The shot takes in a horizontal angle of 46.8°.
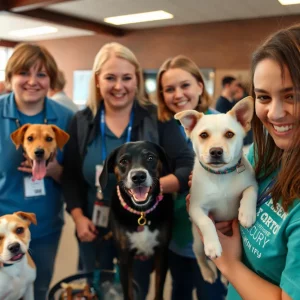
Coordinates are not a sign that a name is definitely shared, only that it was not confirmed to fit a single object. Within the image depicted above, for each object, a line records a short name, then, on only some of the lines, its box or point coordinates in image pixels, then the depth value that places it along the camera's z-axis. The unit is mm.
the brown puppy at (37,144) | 1400
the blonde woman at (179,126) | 1519
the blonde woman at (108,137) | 1501
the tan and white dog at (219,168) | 1078
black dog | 1227
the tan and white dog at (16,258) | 1083
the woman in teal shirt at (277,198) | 818
